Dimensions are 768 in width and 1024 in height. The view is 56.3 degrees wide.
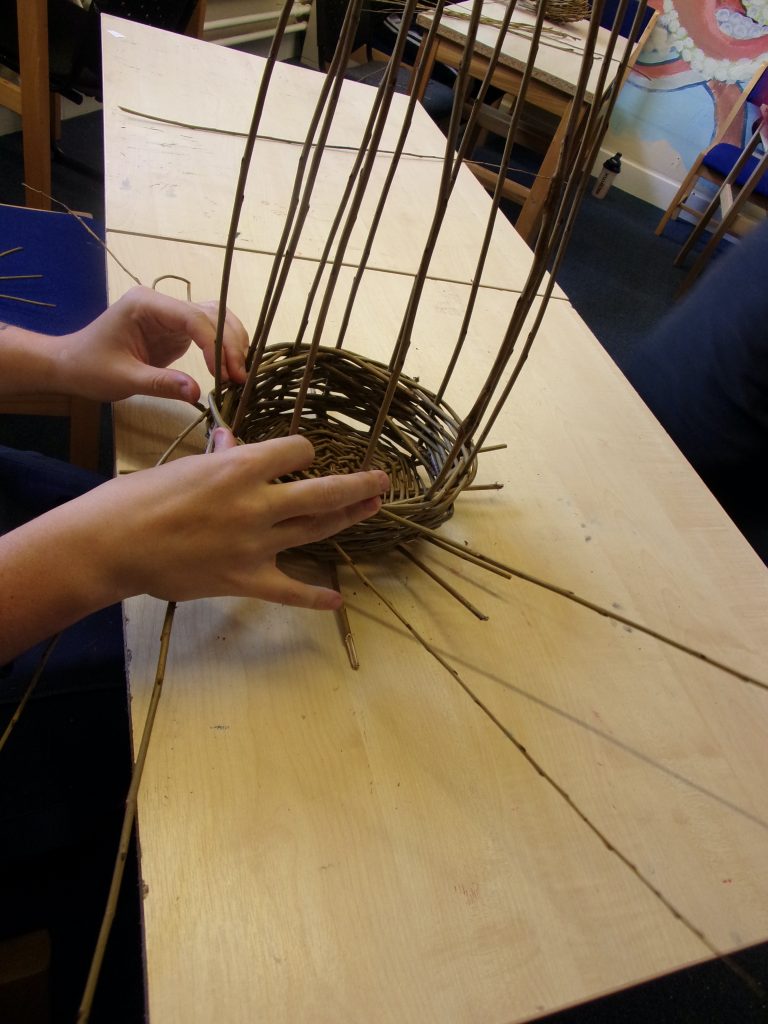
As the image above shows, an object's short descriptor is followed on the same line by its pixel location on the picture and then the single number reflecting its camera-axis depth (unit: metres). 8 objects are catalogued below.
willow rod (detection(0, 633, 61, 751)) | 0.44
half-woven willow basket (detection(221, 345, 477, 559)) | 0.65
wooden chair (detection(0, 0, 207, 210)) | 1.39
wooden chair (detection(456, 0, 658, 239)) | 2.15
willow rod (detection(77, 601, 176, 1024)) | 0.34
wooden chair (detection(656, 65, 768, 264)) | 2.70
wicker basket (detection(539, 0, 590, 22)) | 2.48
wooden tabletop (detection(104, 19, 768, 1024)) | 0.42
